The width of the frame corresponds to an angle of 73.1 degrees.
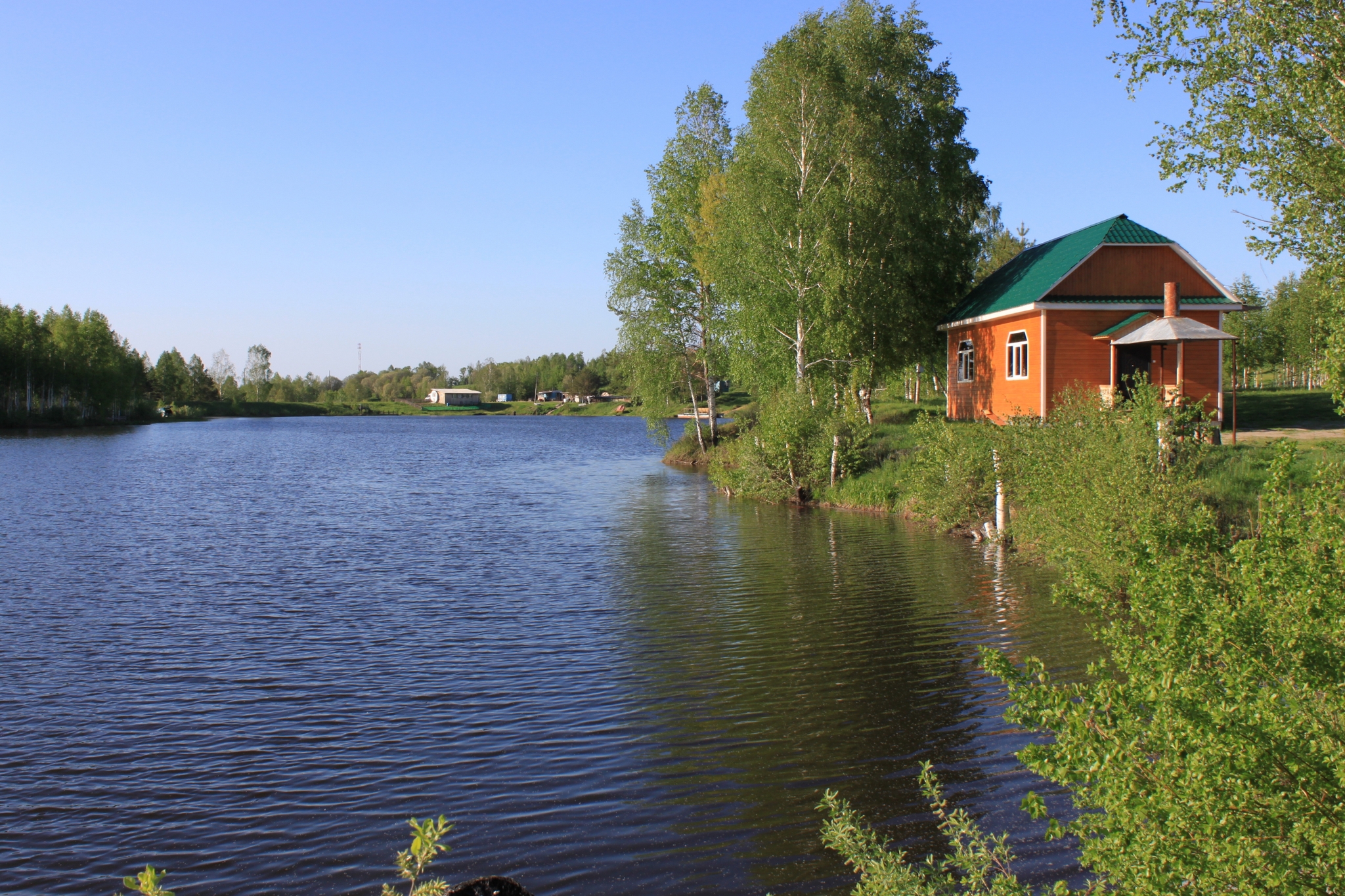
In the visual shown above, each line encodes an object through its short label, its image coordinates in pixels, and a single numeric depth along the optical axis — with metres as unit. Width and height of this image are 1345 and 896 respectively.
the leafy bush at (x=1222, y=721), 3.50
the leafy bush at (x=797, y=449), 26.27
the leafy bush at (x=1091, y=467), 12.60
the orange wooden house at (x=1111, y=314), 24.23
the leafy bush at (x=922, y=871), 4.26
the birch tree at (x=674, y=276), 37.84
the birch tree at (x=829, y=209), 27.23
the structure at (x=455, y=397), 184.88
